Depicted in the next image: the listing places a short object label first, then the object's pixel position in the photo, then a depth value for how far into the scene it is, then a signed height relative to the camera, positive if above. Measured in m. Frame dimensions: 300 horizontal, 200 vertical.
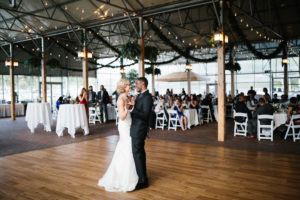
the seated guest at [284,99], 10.98 -0.19
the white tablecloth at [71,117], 7.52 -0.64
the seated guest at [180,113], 8.87 -0.64
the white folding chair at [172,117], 8.85 -0.78
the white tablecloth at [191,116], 9.12 -0.80
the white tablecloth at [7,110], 14.58 -0.74
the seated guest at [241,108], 7.50 -0.39
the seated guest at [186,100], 10.25 -0.20
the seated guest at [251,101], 9.97 -0.28
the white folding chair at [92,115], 11.02 -0.82
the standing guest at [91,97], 11.15 -0.01
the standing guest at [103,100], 11.05 -0.15
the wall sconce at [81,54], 9.89 +1.73
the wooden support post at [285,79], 14.56 +0.95
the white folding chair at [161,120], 9.10 -0.93
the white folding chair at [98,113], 11.27 -0.77
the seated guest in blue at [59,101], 10.77 -0.18
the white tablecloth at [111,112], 12.02 -0.77
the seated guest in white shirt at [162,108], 9.26 -0.45
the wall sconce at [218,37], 6.68 +1.60
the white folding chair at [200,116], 10.13 -0.85
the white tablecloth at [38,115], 8.63 -0.63
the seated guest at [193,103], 9.68 -0.29
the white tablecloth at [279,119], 7.11 -0.70
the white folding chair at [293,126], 6.57 -0.85
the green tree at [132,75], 21.01 +1.84
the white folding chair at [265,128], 6.68 -0.95
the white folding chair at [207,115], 10.87 -0.91
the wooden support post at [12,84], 12.98 +0.70
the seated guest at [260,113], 6.91 -0.51
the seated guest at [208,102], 11.05 -0.29
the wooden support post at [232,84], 16.84 +0.75
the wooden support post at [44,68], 11.65 +1.40
